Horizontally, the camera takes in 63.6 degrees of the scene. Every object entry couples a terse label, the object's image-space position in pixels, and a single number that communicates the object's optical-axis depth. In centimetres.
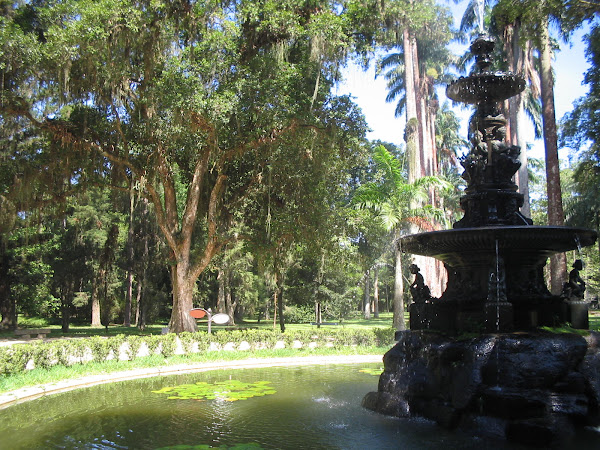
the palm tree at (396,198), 2167
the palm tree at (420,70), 1972
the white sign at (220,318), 1689
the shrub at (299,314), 3894
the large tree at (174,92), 1567
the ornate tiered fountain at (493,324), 659
